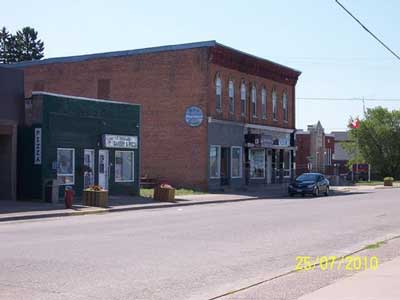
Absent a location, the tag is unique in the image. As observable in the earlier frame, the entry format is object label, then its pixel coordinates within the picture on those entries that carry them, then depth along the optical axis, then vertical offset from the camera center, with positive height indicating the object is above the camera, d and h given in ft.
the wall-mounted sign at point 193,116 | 135.74 +10.94
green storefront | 96.27 +3.73
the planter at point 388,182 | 198.18 -3.34
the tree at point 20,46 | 274.36 +50.90
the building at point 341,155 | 308.40 +7.62
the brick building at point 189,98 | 136.26 +15.43
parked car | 132.77 -2.92
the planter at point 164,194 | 103.14 -3.73
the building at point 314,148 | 239.71 +8.09
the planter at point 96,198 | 89.20 -3.83
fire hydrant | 84.69 -3.57
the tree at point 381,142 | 254.47 +10.93
